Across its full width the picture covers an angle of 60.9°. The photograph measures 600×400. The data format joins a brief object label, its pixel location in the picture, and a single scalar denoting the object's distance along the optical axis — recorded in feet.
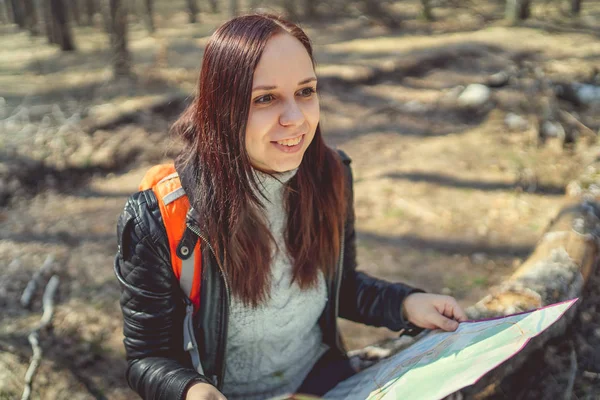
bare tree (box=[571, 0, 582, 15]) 38.93
